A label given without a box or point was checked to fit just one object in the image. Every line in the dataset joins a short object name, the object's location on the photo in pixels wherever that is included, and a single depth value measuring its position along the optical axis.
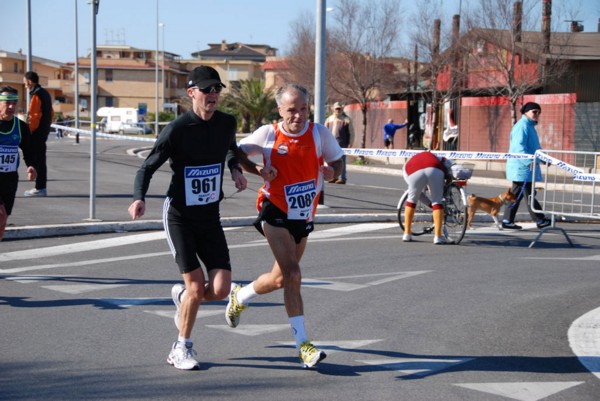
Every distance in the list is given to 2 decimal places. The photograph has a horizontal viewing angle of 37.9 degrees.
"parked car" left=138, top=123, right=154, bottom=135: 72.14
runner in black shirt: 5.92
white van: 80.44
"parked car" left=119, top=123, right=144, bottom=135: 75.22
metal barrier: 11.85
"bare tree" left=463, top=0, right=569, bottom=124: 30.91
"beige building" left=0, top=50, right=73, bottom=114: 95.12
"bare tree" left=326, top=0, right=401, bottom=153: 41.34
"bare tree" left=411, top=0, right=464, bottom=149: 35.25
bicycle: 12.11
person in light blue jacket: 13.29
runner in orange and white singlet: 6.19
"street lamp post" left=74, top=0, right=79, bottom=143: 51.00
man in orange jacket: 15.77
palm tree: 63.00
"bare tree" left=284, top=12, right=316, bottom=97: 54.22
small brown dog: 13.12
